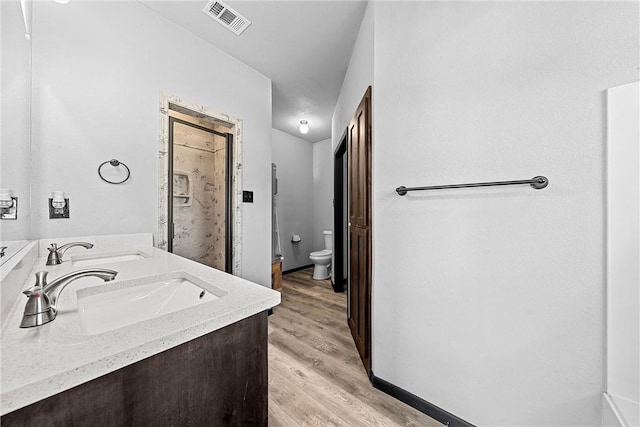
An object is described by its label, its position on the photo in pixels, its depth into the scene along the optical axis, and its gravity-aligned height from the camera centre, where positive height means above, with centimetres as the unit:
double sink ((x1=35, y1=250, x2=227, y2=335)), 81 -31
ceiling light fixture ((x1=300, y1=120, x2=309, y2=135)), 357 +126
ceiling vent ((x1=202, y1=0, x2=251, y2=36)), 178 +151
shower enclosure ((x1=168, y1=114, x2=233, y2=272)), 240 +21
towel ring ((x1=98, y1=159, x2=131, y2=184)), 156 +32
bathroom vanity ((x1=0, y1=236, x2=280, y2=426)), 42 -32
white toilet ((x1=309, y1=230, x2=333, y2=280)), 378 -80
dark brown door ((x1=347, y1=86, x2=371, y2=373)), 167 -12
